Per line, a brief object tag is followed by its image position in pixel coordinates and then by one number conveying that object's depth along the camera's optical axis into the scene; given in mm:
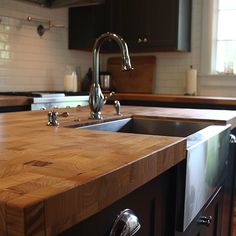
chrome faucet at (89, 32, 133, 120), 1498
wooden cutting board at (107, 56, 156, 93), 4188
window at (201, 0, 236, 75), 3912
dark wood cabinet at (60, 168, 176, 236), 597
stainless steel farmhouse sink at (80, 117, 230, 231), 988
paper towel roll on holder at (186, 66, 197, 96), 3920
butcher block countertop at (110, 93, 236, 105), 3185
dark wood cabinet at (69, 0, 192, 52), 3709
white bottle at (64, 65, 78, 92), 3885
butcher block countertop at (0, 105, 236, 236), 423
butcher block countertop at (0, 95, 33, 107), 2493
